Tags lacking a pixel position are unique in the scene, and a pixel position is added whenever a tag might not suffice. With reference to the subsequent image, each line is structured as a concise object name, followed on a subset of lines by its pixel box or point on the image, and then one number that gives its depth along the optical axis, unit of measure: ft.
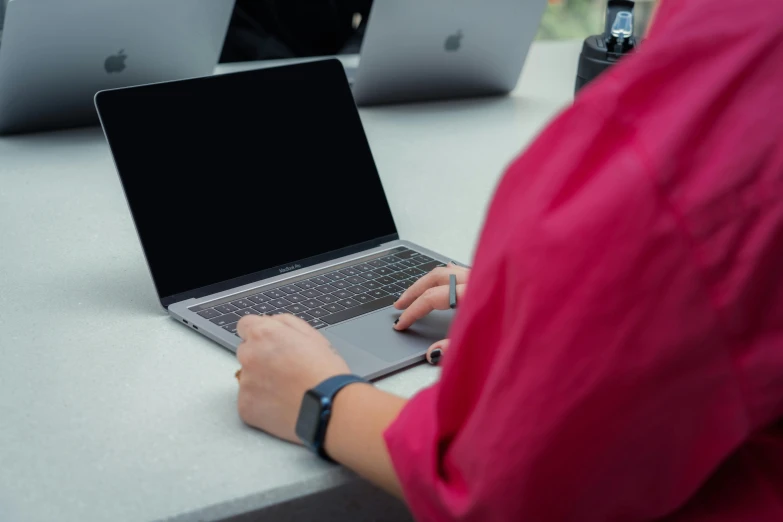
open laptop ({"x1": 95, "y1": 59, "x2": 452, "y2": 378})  5.54
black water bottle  6.64
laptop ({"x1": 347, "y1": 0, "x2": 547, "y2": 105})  7.54
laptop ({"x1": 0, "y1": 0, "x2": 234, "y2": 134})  6.85
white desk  4.78
